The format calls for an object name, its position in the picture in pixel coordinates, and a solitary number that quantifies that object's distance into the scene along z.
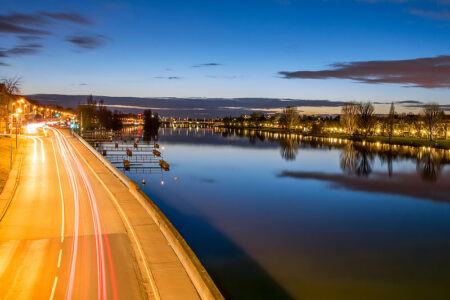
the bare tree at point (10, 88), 72.89
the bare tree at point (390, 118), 134.00
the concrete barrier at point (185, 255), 13.23
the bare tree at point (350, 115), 152.06
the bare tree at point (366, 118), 144.25
